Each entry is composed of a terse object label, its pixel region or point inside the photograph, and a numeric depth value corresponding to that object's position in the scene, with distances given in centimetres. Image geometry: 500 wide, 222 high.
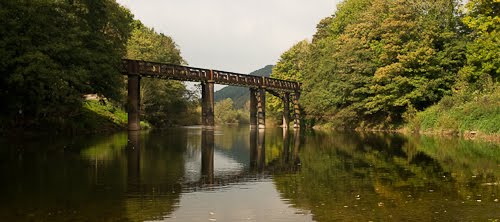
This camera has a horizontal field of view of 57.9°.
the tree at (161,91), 6262
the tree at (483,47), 3441
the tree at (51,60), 2812
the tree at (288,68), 8732
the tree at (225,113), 13638
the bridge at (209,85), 4547
